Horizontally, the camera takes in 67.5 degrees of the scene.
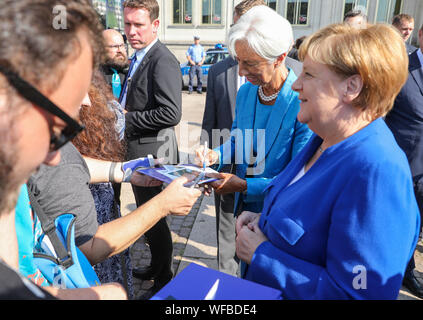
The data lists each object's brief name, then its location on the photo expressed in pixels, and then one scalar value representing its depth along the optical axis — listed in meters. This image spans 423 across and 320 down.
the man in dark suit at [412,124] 3.02
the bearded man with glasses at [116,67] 3.71
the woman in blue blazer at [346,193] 1.08
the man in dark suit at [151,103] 3.04
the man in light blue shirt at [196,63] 14.49
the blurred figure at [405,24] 4.77
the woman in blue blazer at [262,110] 1.93
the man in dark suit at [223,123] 3.07
